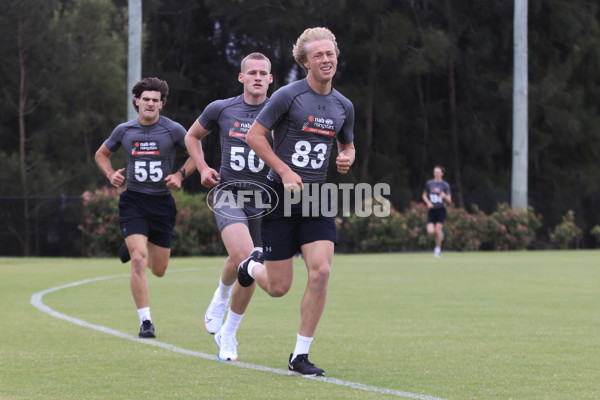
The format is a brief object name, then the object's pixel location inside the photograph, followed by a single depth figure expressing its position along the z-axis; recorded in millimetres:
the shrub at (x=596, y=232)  40034
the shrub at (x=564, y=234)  36750
